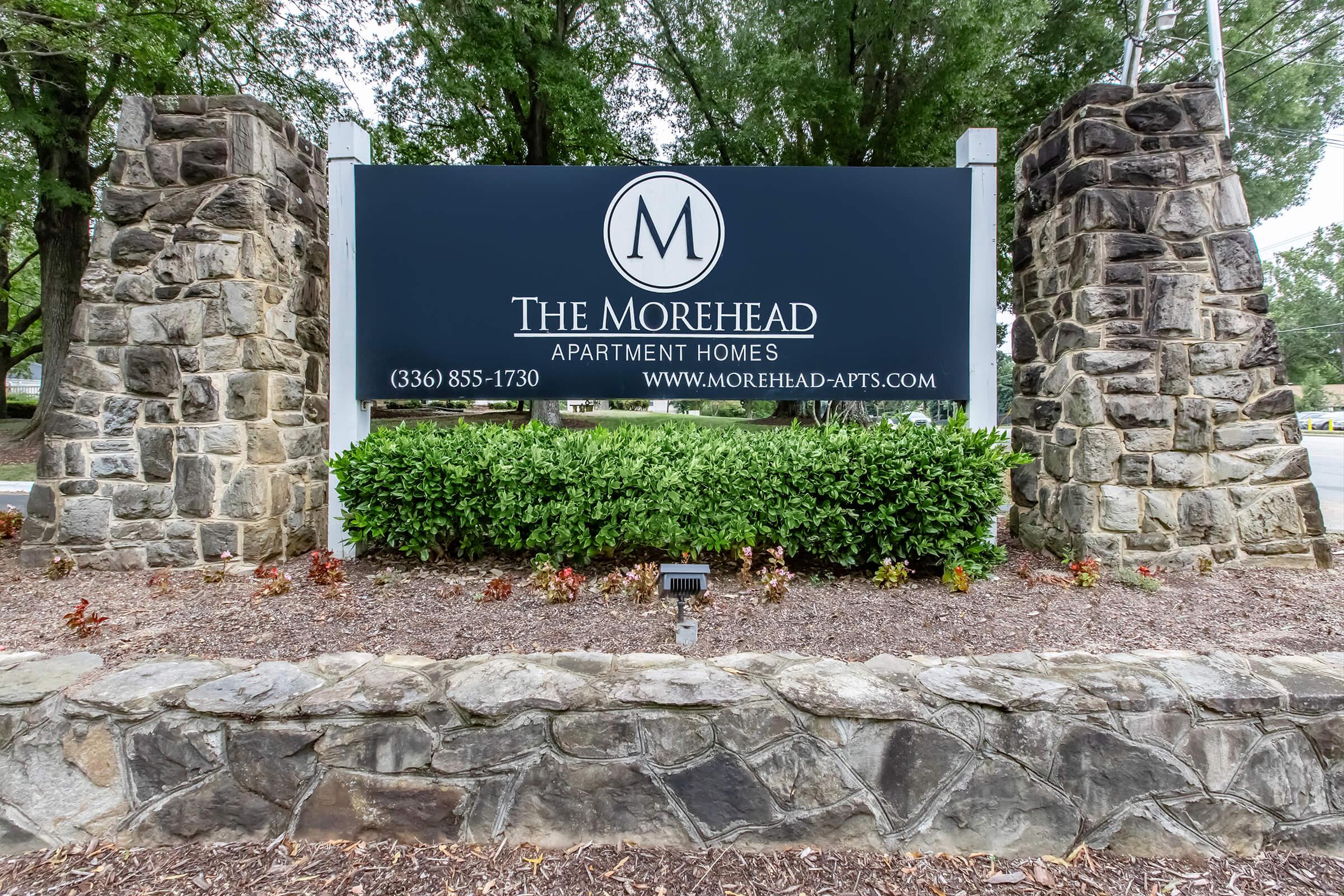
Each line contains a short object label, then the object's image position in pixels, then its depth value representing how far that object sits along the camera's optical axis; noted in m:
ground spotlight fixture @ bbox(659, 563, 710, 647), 2.10
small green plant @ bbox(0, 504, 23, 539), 3.77
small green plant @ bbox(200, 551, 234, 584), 3.07
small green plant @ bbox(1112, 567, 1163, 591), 2.98
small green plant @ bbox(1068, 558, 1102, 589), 2.98
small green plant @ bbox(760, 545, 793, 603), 2.73
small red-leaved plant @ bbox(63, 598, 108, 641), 2.30
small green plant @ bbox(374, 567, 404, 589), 3.03
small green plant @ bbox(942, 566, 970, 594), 2.91
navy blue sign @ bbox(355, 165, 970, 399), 3.63
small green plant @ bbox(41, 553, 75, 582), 3.09
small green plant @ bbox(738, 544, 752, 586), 2.94
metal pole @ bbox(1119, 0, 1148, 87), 7.37
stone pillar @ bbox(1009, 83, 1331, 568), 3.23
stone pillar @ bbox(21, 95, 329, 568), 3.23
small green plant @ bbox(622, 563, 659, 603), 2.67
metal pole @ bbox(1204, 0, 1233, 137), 8.41
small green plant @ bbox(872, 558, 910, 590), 2.97
